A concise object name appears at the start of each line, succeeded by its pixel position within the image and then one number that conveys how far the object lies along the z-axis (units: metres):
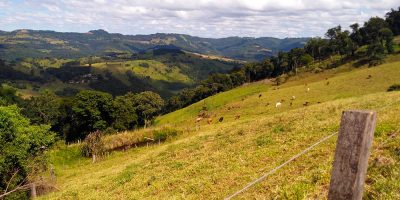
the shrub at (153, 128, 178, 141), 64.44
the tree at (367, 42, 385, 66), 108.07
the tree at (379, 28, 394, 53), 122.54
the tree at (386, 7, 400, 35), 168.25
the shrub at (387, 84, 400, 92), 58.71
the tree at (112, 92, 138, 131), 103.43
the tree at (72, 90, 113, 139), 98.75
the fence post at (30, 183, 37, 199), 38.03
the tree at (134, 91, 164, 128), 123.94
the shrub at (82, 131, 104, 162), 62.97
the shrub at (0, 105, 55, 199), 38.59
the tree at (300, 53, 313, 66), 155.81
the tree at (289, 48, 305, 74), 163.00
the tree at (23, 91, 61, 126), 106.60
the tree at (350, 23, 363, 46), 152.65
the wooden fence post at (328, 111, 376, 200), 5.51
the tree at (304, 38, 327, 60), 166.89
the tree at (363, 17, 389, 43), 147.41
